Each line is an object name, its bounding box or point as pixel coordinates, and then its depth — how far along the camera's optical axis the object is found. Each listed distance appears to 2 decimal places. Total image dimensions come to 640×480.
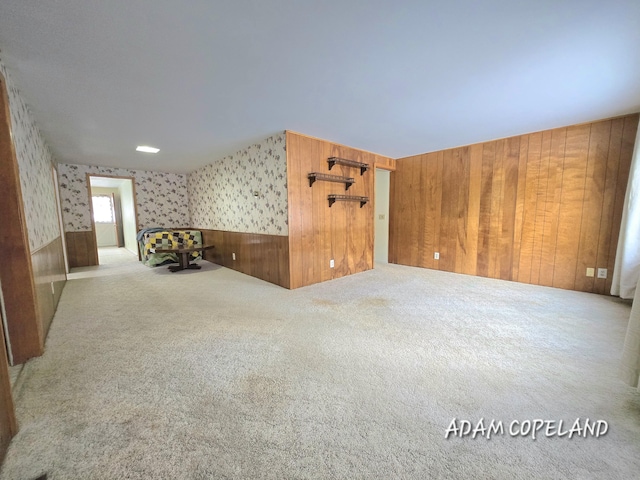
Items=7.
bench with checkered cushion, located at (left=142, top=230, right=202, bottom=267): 4.68
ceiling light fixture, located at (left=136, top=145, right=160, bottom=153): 3.84
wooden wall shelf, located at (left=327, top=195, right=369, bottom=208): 3.67
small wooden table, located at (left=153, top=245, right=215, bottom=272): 4.29
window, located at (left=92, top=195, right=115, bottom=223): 8.15
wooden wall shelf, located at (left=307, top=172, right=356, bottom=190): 3.38
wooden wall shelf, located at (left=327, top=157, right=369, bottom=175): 3.60
